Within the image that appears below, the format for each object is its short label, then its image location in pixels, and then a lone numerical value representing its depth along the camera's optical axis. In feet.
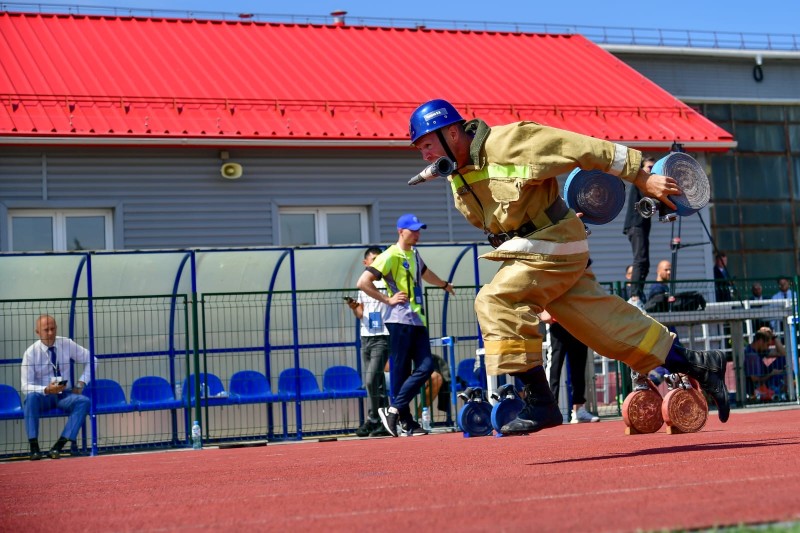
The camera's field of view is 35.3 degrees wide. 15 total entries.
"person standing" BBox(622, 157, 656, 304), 50.70
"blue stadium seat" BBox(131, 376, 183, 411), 47.50
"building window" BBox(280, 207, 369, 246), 70.49
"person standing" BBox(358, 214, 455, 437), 42.01
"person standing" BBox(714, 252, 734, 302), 54.65
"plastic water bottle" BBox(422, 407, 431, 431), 47.57
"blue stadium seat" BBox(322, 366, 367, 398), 50.24
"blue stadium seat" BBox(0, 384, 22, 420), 45.19
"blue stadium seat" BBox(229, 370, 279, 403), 49.19
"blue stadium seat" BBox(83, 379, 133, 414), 46.62
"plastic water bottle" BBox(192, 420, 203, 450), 45.85
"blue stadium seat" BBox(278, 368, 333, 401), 49.46
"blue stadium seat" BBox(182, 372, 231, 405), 47.52
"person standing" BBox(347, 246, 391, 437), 46.69
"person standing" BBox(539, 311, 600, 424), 47.34
